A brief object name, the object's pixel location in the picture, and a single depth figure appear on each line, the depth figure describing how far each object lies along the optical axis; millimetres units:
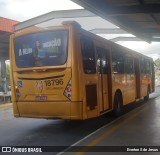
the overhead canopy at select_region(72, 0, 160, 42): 10138
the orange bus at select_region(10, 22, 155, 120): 6309
